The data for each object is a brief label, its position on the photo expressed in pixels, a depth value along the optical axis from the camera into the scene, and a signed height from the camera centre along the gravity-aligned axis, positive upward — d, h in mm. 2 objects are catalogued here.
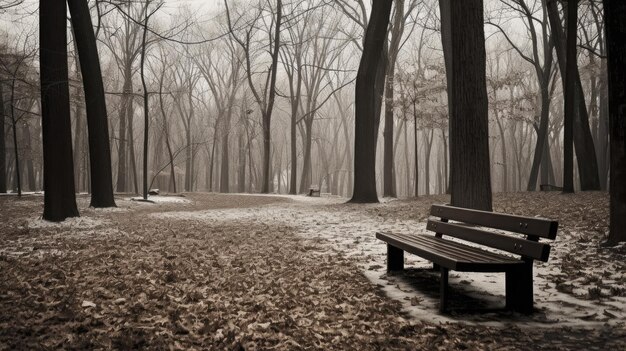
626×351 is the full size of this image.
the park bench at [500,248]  3689 -702
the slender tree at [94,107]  13062 +2166
